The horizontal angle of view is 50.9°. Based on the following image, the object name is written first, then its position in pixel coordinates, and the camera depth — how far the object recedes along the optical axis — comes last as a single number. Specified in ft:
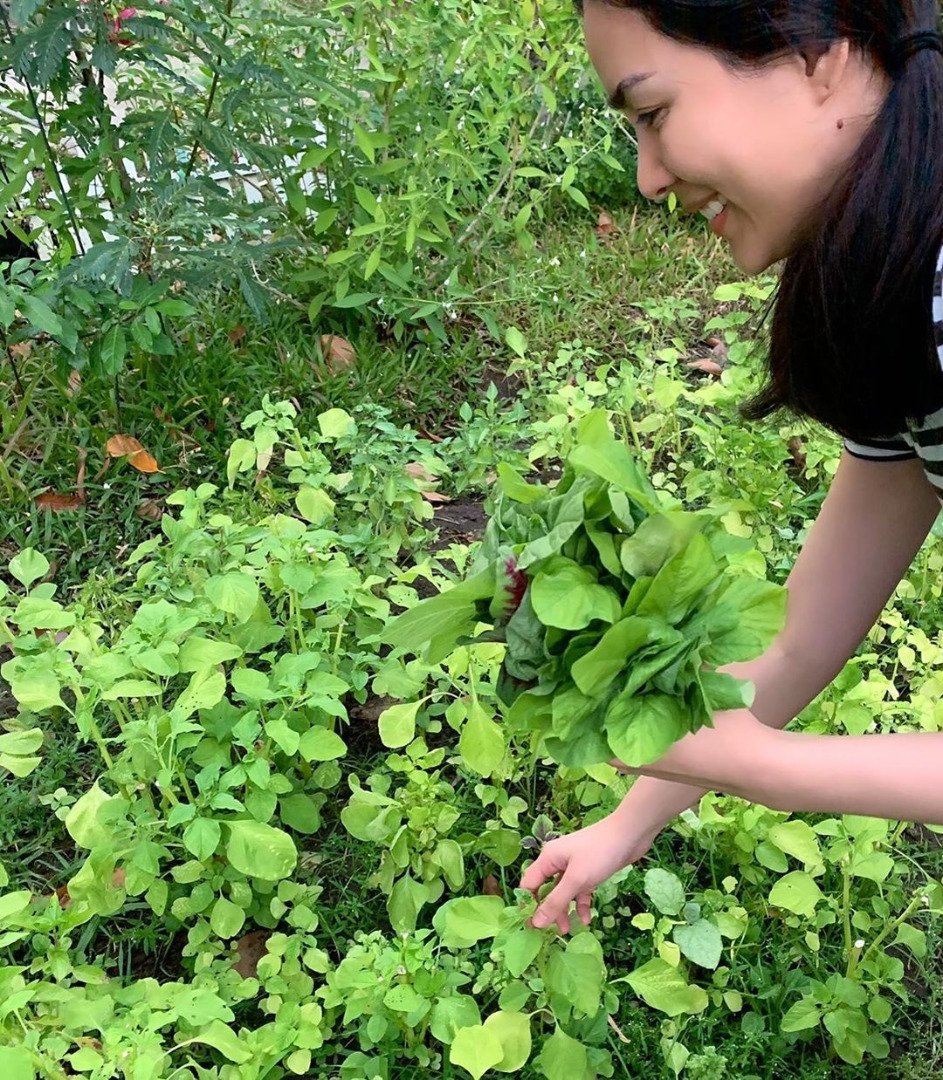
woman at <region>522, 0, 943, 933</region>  3.12
